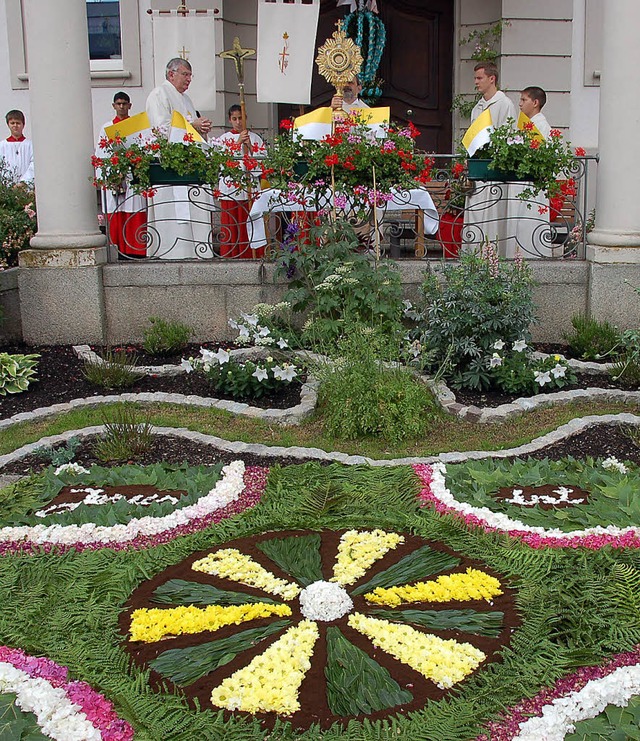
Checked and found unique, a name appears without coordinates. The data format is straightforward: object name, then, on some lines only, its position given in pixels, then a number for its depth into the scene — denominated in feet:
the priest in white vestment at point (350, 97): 31.27
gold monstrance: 30.22
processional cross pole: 30.81
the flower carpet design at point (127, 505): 13.43
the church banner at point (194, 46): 38.14
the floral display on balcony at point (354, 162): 26.20
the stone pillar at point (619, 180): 26.43
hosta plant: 22.90
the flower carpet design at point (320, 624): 9.66
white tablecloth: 27.84
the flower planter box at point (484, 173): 27.30
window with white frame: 43.21
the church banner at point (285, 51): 36.37
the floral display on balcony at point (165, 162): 26.73
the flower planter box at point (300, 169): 26.81
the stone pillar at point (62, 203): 26.48
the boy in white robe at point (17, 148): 40.19
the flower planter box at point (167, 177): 27.17
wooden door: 43.62
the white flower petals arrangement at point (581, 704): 8.96
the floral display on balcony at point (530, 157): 26.53
